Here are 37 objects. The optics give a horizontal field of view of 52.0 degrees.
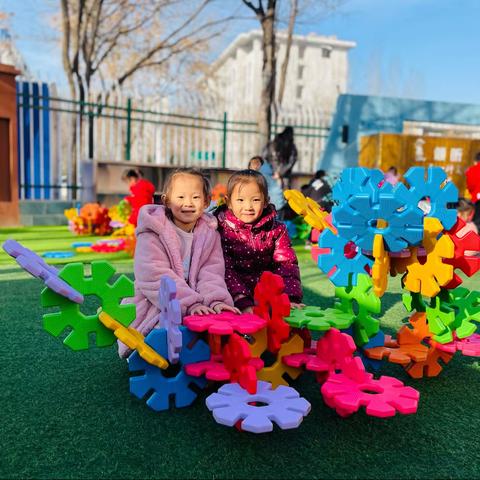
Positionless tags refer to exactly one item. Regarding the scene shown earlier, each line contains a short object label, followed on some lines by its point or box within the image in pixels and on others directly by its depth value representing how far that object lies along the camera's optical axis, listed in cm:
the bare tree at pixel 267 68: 1102
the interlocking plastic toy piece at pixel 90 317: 191
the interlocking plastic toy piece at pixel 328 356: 204
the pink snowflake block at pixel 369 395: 175
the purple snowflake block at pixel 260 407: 161
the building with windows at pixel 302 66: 5369
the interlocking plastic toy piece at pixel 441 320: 257
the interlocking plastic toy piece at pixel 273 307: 207
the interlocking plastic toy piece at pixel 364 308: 238
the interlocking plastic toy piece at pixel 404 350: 237
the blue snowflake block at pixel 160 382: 203
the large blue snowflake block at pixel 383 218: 232
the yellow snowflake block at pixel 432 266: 232
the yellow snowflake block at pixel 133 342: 194
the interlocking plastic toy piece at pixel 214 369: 200
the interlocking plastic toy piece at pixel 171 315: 184
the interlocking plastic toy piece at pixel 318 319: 207
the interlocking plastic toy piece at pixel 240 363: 185
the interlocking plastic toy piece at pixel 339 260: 248
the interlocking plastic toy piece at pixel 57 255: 584
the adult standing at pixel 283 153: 877
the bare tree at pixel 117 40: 1384
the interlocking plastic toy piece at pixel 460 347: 252
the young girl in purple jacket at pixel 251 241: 254
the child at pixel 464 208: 514
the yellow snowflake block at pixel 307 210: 290
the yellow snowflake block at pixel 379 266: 230
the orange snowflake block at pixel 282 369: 219
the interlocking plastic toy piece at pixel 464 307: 264
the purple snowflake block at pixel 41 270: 165
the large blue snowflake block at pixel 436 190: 243
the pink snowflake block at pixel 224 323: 194
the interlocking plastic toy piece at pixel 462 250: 242
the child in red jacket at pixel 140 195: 673
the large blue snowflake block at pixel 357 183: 242
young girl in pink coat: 225
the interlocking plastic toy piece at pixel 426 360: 248
